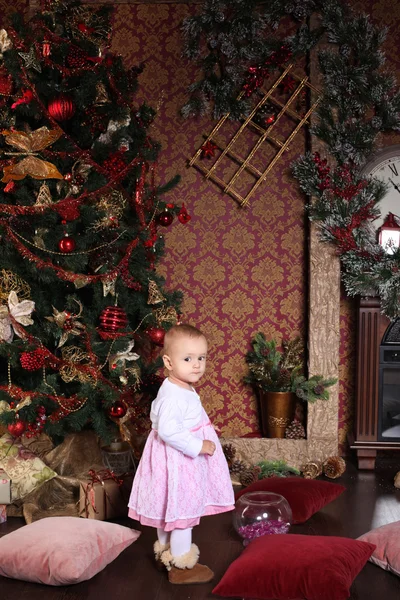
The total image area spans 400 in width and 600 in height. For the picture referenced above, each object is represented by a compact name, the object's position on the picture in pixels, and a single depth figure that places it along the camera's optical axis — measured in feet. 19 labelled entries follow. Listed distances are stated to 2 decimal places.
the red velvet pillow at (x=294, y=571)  9.25
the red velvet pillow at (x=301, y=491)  12.98
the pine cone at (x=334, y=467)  16.01
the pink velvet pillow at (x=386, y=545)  10.62
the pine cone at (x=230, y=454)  16.35
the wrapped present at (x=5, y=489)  13.25
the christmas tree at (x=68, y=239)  13.62
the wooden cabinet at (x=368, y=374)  16.35
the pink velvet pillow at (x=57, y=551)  10.21
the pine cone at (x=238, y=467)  16.08
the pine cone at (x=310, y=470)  15.96
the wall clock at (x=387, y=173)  17.11
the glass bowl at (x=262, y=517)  11.66
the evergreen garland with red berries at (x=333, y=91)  16.34
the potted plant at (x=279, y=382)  16.81
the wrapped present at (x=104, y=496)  13.03
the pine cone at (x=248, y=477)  15.24
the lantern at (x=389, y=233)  16.71
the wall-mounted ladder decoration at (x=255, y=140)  17.19
